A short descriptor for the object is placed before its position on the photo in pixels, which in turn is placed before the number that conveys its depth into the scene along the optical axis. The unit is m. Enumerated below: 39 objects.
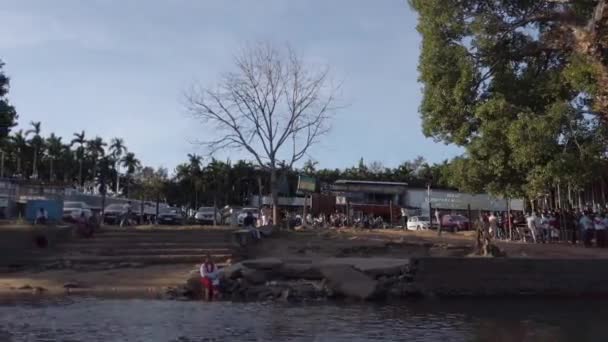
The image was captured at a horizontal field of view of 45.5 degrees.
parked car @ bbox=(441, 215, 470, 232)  42.87
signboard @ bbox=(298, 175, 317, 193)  41.72
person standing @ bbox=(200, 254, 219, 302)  21.80
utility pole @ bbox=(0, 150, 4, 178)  70.89
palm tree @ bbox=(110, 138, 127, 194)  95.88
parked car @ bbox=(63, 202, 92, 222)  37.48
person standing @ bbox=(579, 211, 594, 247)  30.22
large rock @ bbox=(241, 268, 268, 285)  23.00
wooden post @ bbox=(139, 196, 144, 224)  42.08
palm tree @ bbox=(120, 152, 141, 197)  97.25
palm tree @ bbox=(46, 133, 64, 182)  85.69
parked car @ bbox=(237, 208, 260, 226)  44.86
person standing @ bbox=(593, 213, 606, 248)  30.06
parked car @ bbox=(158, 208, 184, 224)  44.94
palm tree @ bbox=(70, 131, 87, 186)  88.44
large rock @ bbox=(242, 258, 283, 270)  23.75
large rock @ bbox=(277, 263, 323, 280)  23.27
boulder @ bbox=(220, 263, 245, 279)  22.98
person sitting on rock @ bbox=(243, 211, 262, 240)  30.30
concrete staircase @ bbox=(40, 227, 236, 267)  26.78
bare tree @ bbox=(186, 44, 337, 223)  37.28
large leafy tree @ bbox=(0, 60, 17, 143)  31.41
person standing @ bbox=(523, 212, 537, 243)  31.55
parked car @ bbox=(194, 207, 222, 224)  47.95
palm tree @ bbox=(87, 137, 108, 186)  90.62
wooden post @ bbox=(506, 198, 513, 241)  34.13
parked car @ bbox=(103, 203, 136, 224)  41.22
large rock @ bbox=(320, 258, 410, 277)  23.16
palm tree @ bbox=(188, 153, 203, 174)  84.75
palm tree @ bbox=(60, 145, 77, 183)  86.25
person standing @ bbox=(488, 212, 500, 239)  33.17
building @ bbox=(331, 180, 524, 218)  54.06
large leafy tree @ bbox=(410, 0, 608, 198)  26.56
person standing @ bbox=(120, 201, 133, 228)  37.78
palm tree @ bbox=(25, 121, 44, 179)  83.12
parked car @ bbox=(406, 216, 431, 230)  43.52
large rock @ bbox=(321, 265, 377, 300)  21.50
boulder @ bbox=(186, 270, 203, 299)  21.86
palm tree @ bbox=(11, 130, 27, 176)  81.94
